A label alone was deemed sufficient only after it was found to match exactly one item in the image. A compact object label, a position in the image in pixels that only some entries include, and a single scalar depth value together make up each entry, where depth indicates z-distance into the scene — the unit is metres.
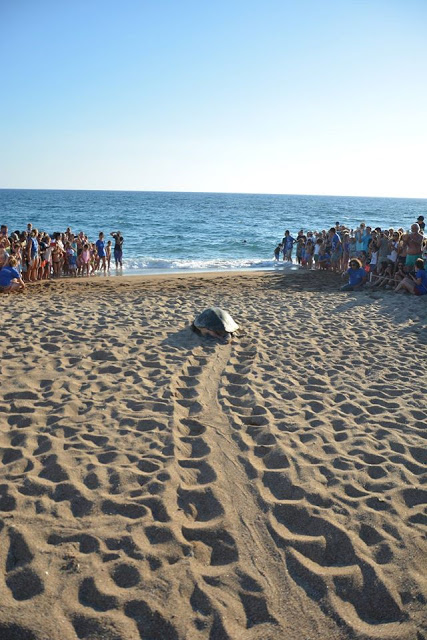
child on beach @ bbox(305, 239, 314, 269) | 17.44
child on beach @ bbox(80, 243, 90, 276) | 15.20
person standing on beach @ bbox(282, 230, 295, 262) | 19.06
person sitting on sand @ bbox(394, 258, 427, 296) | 10.59
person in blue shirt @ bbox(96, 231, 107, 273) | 15.91
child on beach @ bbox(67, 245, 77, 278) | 14.85
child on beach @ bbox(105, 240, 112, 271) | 16.31
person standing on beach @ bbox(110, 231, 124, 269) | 16.84
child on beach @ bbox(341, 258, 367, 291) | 11.94
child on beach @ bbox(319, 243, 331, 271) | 16.32
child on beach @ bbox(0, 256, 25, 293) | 10.82
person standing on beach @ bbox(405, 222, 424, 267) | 11.31
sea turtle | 7.49
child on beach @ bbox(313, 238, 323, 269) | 16.58
